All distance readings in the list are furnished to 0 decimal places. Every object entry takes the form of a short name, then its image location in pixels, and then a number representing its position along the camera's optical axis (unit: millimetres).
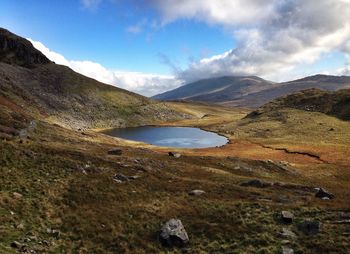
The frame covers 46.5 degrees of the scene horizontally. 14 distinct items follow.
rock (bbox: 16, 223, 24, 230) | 32022
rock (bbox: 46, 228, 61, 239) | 32469
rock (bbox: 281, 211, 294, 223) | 35812
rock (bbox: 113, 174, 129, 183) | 46438
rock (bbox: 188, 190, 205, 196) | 44209
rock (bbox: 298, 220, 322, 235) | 33312
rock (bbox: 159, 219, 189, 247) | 33031
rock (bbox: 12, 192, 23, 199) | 36822
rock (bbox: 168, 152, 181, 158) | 71419
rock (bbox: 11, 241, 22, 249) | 29125
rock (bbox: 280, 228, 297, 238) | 33156
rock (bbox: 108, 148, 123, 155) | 62375
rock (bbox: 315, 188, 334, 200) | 47062
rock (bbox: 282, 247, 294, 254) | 30531
